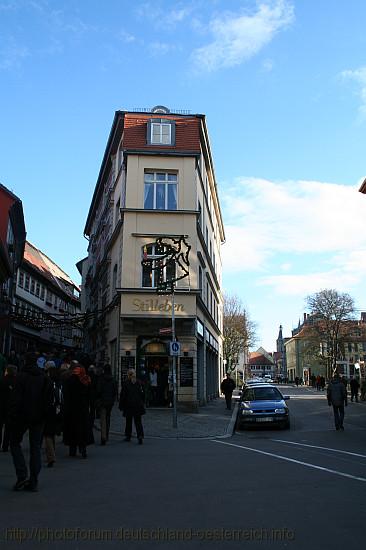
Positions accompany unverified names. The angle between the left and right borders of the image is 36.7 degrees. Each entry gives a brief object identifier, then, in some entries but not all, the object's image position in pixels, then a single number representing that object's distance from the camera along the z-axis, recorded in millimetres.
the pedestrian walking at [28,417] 7457
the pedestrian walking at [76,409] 10945
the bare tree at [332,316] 65438
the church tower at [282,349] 154488
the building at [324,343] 66875
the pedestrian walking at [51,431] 9445
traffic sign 17344
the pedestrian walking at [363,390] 36394
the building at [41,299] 44094
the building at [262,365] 181000
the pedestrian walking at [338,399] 17766
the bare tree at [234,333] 65812
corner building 24500
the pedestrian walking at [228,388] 26744
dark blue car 18188
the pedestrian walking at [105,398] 13453
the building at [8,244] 27656
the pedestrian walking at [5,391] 10508
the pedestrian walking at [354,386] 34375
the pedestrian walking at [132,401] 13703
